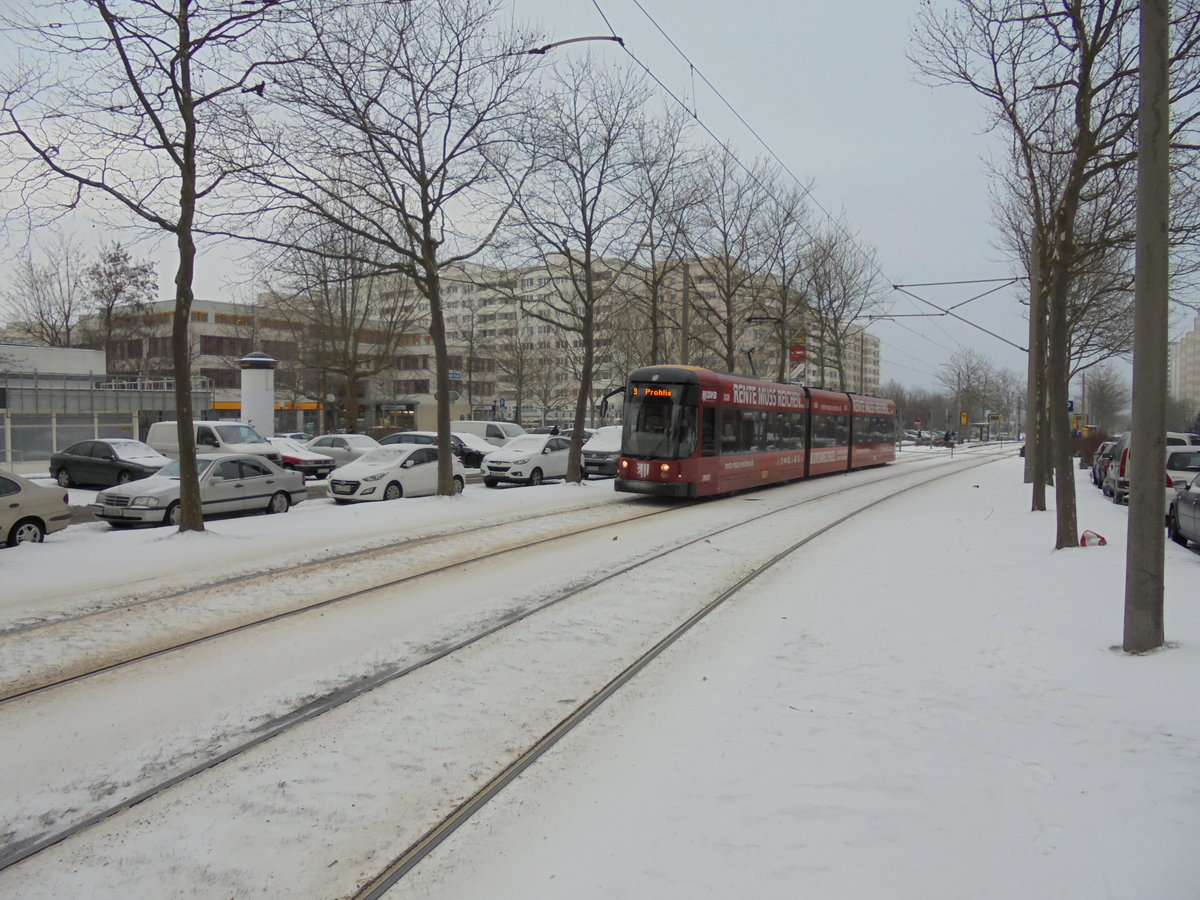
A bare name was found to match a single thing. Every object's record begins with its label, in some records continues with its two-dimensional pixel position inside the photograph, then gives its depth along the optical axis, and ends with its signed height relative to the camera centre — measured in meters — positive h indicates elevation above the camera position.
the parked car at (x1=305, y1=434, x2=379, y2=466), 30.86 -0.44
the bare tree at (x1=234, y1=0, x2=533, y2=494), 15.25 +6.21
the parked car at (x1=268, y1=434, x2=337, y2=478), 27.20 -0.88
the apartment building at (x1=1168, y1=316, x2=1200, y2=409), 140.88 +14.11
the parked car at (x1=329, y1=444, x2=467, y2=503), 19.41 -0.99
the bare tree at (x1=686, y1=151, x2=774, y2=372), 30.73 +7.91
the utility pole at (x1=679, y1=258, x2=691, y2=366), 25.11 +3.69
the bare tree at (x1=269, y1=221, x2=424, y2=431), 42.47 +6.19
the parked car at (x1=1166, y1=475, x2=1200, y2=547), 12.82 -1.14
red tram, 18.09 +0.19
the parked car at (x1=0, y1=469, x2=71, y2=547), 12.17 -1.25
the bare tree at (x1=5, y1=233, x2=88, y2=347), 46.62 +6.96
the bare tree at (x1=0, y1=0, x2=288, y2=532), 11.67 +4.47
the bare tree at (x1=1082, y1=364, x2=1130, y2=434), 74.19 +5.05
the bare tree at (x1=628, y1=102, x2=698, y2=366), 23.27 +6.95
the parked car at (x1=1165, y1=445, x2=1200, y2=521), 17.08 -0.42
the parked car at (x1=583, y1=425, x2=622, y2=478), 28.38 -0.61
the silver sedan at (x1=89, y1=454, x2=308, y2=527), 14.95 -1.18
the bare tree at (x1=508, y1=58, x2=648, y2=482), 21.41 +6.11
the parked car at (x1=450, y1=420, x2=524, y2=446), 40.31 +0.34
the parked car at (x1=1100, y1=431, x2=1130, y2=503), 19.35 -0.70
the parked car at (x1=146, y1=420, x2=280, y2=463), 25.20 -0.22
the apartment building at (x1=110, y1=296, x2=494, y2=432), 47.38 +5.18
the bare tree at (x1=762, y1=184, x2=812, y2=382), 33.56 +7.82
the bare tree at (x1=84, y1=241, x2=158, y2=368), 43.38 +7.82
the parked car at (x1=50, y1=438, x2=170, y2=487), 21.81 -0.84
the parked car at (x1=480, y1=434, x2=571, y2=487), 25.20 -0.74
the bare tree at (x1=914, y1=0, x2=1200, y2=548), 10.73 +5.13
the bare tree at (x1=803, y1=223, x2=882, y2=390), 41.06 +7.88
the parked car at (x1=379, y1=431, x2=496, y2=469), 32.78 -0.26
